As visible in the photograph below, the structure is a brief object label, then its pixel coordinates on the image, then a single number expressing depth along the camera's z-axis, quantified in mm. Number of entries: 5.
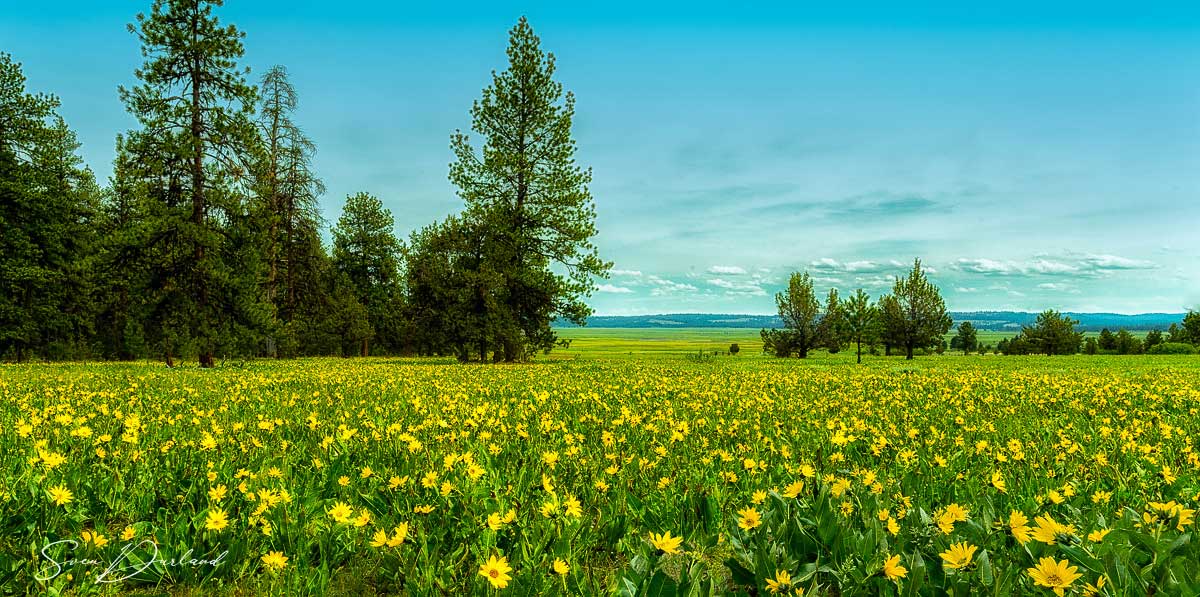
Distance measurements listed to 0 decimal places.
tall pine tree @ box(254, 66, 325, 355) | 32000
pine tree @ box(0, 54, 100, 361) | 26984
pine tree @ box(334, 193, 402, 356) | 42562
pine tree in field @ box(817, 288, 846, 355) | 46406
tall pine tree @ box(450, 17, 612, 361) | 25719
